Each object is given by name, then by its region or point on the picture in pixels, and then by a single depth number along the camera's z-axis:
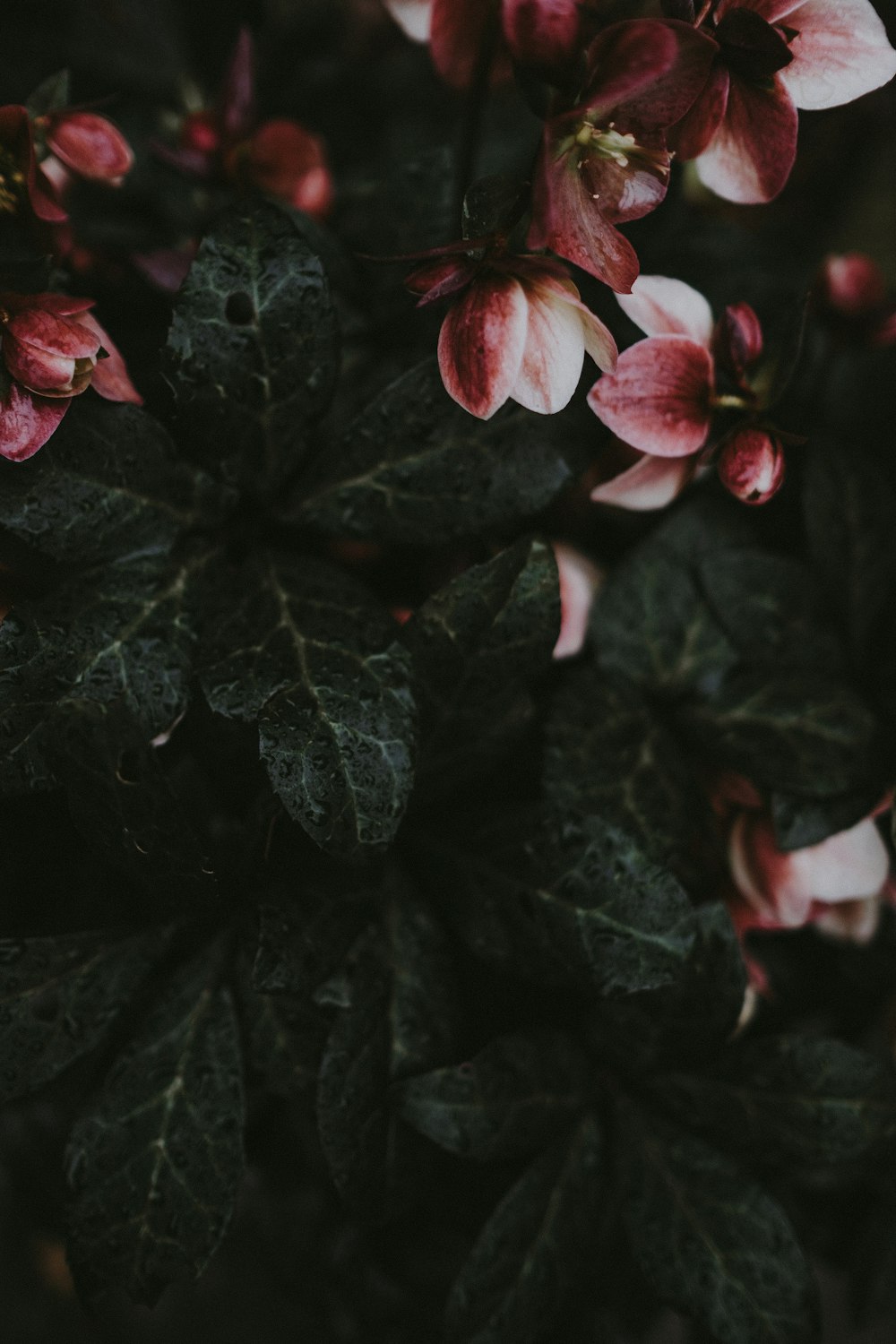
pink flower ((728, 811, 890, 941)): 0.56
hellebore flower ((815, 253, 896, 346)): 0.62
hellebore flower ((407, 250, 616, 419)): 0.42
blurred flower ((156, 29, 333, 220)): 0.60
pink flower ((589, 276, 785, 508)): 0.47
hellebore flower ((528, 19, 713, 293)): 0.38
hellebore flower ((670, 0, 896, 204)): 0.43
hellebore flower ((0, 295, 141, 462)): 0.42
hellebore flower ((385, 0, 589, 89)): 0.39
